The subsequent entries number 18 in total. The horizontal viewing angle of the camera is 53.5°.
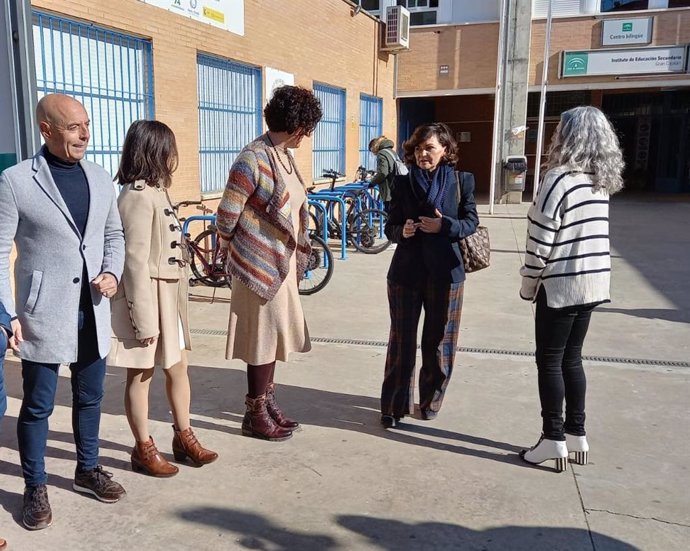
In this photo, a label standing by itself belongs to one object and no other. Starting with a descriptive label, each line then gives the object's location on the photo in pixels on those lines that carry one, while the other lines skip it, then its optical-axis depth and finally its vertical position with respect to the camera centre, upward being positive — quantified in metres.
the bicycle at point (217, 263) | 7.07 -1.07
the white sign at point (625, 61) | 16.09 +2.46
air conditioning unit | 15.50 +3.07
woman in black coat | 3.66 -0.54
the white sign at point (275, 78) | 10.01 +1.24
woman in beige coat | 3.02 -0.56
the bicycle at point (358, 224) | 9.60 -0.88
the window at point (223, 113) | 8.74 +0.64
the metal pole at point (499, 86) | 14.64 +1.72
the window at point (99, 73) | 6.20 +0.83
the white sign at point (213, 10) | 7.71 +1.78
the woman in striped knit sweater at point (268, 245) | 3.45 -0.43
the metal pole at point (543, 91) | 13.57 +1.49
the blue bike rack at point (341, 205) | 9.06 -0.57
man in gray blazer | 2.63 -0.43
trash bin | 16.16 -0.18
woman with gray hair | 3.14 -0.33
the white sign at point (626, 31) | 16.05 +3.13
